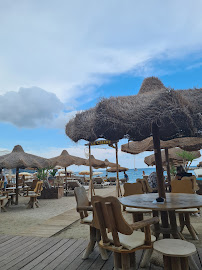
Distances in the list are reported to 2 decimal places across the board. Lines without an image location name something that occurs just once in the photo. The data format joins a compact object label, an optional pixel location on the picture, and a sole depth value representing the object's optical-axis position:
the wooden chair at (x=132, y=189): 4.73
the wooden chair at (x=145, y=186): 5.94
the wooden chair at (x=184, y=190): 3.76
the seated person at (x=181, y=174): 7.51
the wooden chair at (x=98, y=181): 17.70
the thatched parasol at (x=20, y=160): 9.21
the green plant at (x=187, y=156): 11.32
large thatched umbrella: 3.49
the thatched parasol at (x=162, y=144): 8.09
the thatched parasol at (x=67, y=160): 14.92
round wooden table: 2.60
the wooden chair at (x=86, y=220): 2.96
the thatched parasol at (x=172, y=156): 11.41
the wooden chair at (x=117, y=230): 2.05
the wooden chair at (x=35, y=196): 8.31
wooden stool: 1.96
